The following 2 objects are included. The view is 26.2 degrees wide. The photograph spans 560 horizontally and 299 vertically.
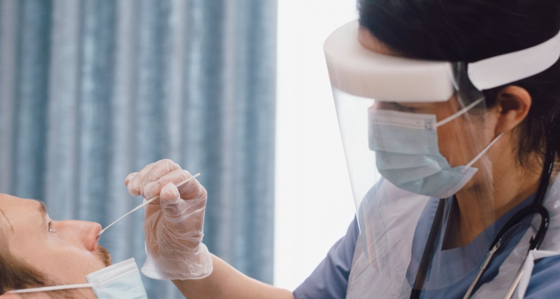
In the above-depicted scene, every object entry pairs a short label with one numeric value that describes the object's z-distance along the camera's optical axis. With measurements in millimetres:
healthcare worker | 1121
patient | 1199
